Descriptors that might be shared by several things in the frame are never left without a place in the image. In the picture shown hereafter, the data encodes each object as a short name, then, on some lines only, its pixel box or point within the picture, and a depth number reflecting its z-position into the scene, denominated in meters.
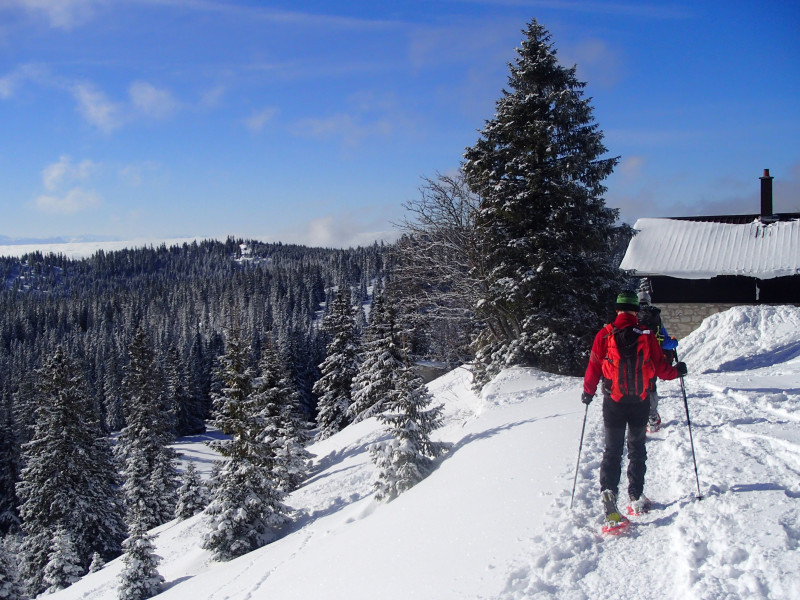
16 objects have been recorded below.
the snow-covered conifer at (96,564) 23.08
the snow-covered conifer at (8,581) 23.61
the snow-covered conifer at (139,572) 14.77
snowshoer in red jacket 5.02
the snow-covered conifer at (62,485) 25.25
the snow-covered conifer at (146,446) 30.34
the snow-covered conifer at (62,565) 23.39
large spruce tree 14.87
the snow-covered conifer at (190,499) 27.98
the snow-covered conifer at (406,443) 10.64
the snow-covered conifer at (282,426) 19.69
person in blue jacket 7.08
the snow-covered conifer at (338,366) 33.59
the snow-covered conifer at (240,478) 15.26
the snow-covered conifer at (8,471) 35.28
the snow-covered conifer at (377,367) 27.28
